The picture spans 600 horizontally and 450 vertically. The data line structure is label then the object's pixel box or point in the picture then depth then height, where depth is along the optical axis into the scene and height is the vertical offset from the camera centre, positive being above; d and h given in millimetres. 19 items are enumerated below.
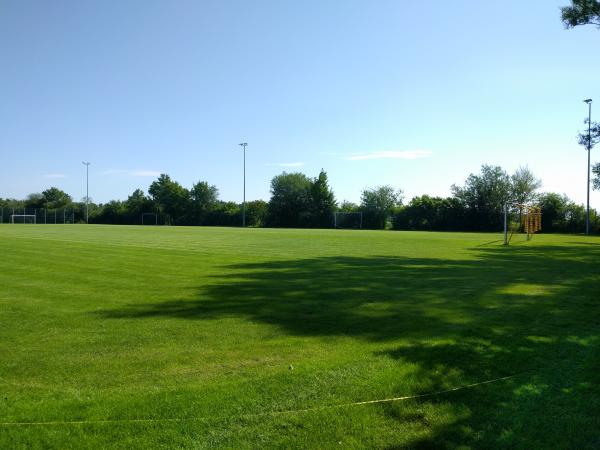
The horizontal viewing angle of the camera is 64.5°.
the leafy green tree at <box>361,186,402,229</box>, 69875 +2525
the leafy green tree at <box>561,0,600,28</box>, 22938 +10338
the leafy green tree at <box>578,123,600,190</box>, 29953 +5387
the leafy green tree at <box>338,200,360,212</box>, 75369 +2294
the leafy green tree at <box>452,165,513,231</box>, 61200 +3407
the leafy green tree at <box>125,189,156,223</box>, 87875 +2175
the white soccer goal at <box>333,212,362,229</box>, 71250 +197
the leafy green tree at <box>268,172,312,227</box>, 78188 +2631
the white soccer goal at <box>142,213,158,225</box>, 86688 +134
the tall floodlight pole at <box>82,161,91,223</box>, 88000 +1162
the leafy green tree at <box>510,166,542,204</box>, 65375 +5060
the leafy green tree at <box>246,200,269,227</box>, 79938 +1184
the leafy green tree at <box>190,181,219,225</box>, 86438 +3987
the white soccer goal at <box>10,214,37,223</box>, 83919 +287
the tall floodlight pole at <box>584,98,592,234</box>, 47056 +1409
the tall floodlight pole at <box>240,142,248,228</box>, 76438 +1038
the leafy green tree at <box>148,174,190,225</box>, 88438 +3475
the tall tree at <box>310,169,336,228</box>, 76812 +3113
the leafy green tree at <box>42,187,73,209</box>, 95000 +4497
